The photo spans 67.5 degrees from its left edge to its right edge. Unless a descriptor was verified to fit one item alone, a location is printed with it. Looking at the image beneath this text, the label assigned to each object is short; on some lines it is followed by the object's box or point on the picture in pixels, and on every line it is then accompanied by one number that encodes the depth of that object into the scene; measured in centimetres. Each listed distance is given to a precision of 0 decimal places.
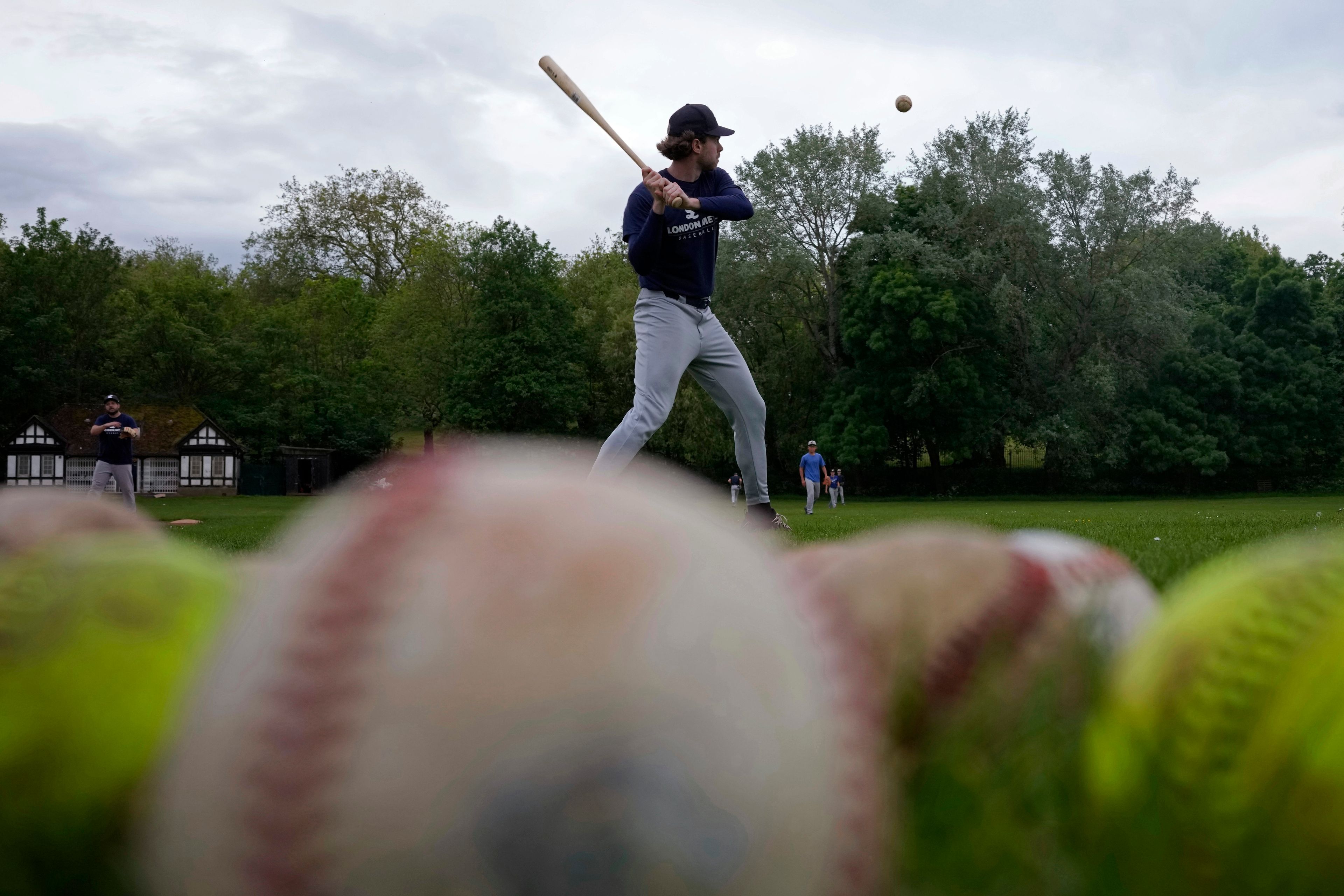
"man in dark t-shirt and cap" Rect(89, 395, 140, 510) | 1315
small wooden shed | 4412
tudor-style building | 3922
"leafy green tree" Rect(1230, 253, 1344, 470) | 3559
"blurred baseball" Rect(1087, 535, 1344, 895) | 94
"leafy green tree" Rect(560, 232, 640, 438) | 3931
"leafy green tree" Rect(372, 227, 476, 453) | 4553
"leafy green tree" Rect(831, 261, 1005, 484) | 3519
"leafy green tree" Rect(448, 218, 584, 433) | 4325
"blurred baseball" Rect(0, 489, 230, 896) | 105
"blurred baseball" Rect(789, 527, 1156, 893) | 100
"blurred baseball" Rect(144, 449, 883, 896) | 74
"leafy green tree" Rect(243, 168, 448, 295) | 5303
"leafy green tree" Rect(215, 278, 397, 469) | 4394
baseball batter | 555
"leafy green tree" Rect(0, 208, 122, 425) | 3862
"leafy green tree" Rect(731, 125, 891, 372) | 3722
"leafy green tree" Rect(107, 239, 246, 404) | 4094
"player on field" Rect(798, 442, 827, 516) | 2355
